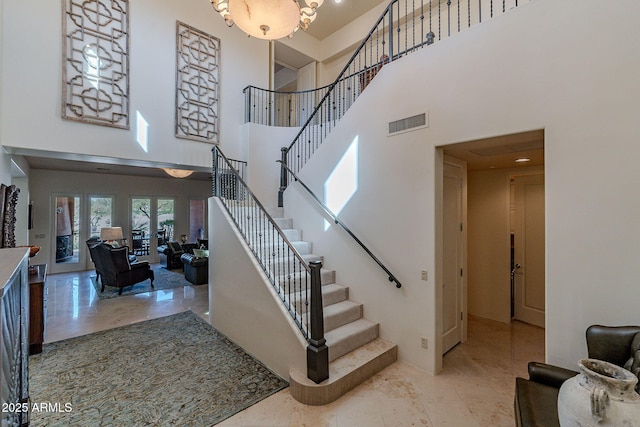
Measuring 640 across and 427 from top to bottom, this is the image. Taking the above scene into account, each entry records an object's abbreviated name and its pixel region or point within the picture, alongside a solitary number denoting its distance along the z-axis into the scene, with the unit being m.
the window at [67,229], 8.44
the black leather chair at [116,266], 6.08
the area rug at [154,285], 6.31
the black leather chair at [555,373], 1.79
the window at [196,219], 11.08
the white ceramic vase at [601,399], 1.32
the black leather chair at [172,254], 8.76
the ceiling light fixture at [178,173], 6.88
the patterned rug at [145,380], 2.49
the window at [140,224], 9.80
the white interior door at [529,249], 4.43
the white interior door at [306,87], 7.82
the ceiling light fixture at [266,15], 2.69
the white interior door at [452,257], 3.71
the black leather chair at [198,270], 6.91
